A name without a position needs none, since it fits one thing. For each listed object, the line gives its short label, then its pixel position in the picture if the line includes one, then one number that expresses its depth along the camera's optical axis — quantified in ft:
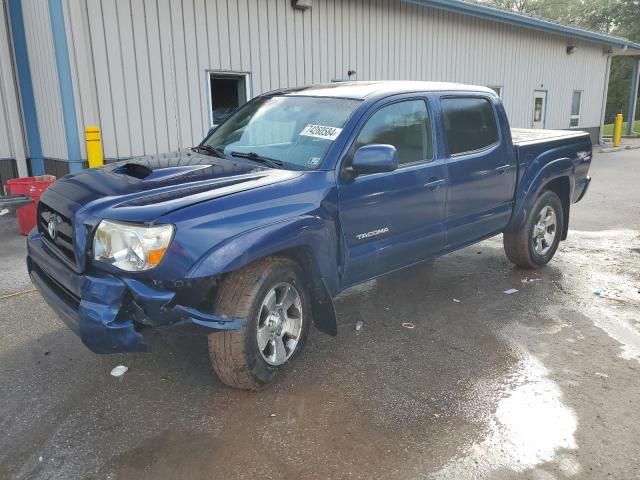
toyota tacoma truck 9.04
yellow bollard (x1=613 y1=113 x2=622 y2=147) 65.99
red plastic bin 22.02
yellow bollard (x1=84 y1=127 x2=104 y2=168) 24.54
